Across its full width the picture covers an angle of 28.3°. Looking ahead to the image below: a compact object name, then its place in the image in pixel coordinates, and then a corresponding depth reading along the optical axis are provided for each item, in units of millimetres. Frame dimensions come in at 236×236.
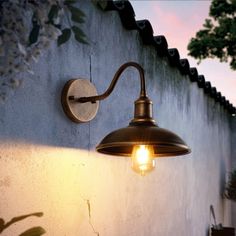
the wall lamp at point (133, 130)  1782
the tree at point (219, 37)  5840
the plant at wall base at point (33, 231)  1223
